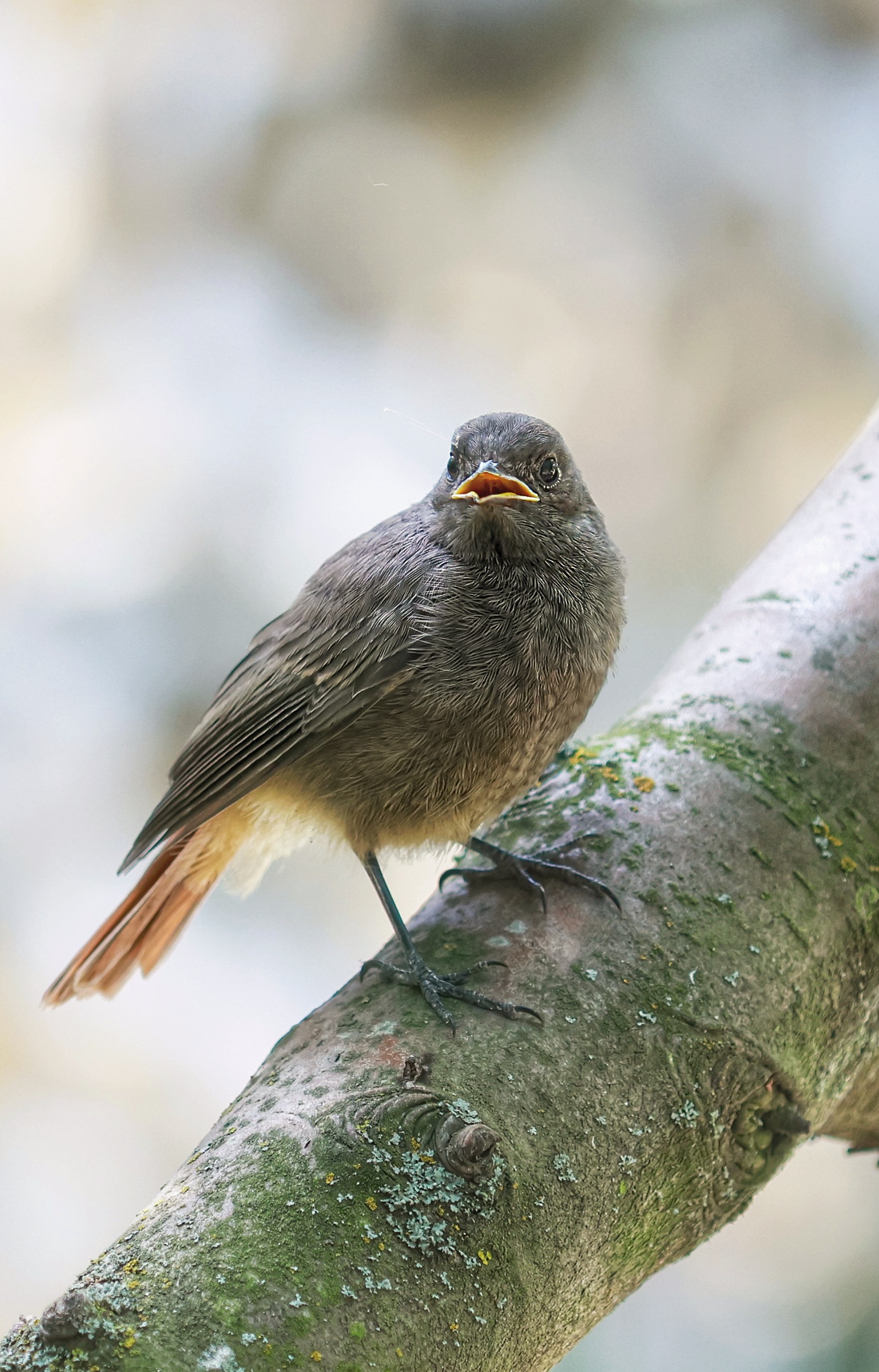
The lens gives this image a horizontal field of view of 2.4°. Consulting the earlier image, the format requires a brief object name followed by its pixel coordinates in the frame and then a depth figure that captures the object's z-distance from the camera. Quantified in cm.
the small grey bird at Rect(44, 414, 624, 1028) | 309
